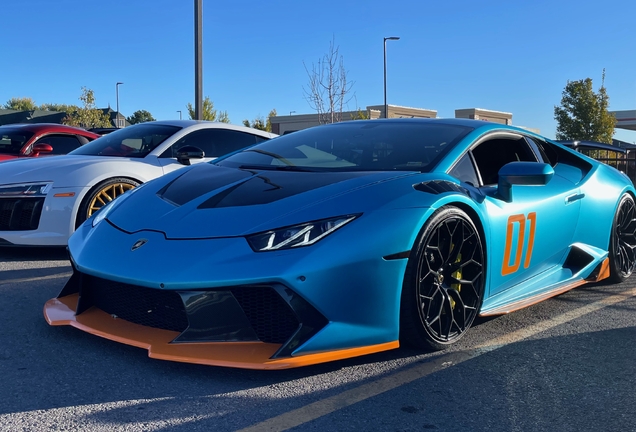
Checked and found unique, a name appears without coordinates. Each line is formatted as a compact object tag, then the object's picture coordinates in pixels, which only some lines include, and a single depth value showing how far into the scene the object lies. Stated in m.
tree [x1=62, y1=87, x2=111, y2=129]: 44.19
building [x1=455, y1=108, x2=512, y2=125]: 40.22
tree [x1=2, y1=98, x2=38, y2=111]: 91.19
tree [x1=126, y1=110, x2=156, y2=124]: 85.06
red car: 7.56
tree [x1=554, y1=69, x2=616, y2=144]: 30.55
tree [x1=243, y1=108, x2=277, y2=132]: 48.94
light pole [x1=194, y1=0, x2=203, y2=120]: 11.45
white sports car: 5.26
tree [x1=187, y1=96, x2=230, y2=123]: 40.91
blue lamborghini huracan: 2.73
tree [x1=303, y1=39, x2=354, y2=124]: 24.11
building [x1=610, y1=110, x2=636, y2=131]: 40.59
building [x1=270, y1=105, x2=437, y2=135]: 36.91
